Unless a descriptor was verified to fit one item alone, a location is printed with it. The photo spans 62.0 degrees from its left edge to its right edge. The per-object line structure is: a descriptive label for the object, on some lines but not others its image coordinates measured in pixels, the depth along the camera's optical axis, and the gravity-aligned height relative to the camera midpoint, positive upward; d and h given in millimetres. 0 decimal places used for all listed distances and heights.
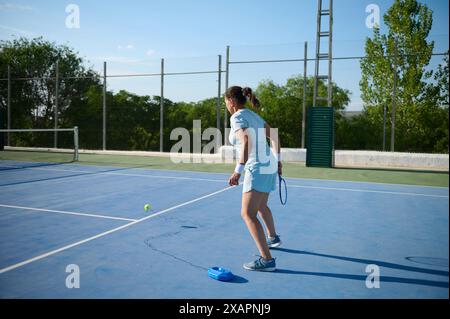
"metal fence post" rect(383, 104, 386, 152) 17428 +1444
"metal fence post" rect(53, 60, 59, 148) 20353 +1465
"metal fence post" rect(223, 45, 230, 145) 16431 +3051
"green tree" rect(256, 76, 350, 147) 21734 +2733
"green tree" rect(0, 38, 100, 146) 23969 +3239
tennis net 15444 -452
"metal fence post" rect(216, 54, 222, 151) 16547 +2537
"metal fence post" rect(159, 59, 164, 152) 18188 +1592
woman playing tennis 3797 -189
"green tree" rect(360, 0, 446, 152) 16125 +3416
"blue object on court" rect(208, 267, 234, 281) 3551 -1234
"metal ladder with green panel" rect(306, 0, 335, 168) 13938 +680
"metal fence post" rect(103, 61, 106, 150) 19250 +2223
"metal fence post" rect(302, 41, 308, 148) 15223 +2566
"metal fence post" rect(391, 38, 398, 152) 13977 +1789
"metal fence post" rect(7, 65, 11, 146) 21878 +2179
